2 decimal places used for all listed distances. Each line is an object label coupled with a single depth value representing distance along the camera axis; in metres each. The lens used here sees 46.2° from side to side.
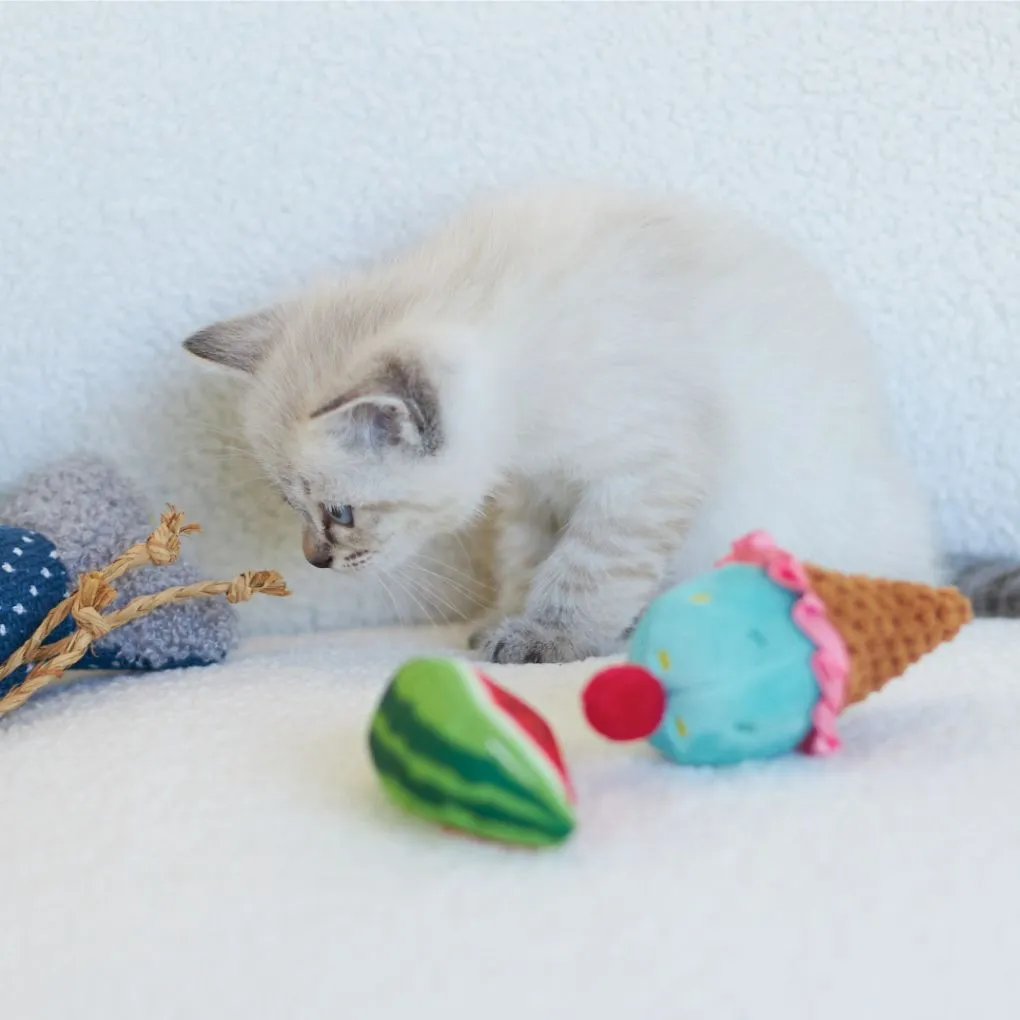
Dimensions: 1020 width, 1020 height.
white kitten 1.16
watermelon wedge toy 0.64
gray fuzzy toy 1.14
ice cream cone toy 0.75
